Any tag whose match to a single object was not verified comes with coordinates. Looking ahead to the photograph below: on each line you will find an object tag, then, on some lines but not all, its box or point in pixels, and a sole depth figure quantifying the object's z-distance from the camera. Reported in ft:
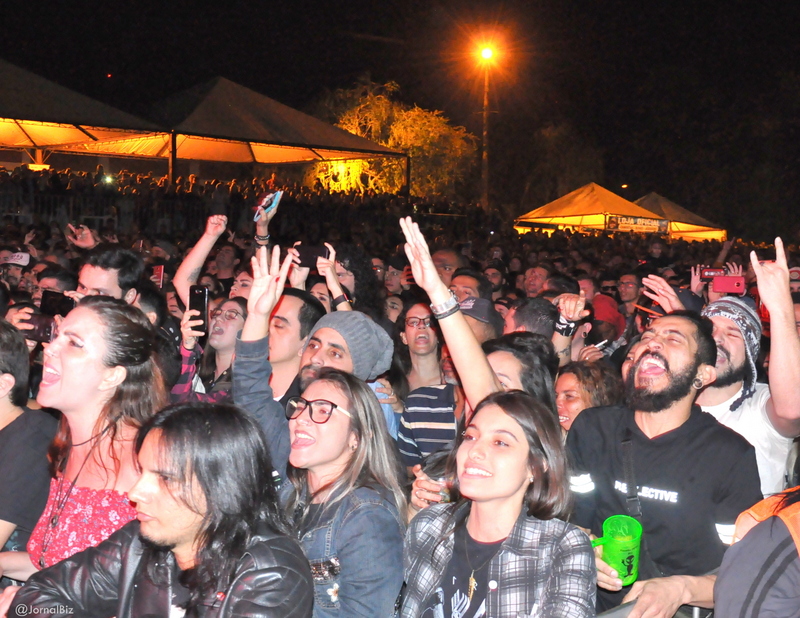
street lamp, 69.88
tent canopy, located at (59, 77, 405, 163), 45.09
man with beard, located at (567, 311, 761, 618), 10.08
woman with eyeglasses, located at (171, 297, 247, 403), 14.49
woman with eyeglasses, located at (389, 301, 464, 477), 14.11
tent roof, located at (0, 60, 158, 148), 40.06
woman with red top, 9.55
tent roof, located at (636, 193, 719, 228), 86.79
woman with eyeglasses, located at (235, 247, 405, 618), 8.89
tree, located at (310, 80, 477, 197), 108.78
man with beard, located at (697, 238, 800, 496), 11.28
